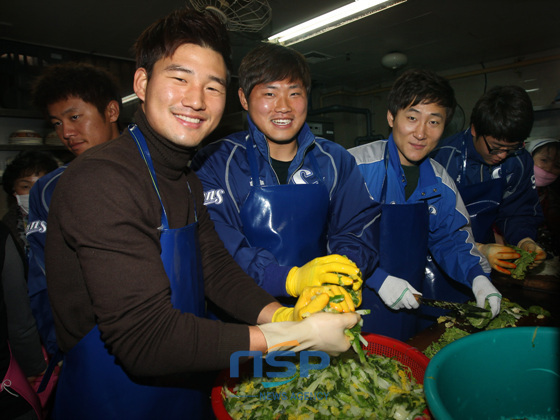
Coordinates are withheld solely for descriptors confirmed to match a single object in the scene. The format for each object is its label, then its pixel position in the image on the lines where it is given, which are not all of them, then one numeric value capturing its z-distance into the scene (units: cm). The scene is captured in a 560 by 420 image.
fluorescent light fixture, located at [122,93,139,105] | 684
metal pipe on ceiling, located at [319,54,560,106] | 722
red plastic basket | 116
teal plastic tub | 105
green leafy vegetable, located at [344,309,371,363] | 130
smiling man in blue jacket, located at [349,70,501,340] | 224
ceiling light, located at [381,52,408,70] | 680
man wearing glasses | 265
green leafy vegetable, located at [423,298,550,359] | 159
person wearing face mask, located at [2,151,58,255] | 295
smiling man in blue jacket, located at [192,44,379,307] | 183
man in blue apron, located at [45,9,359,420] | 96
